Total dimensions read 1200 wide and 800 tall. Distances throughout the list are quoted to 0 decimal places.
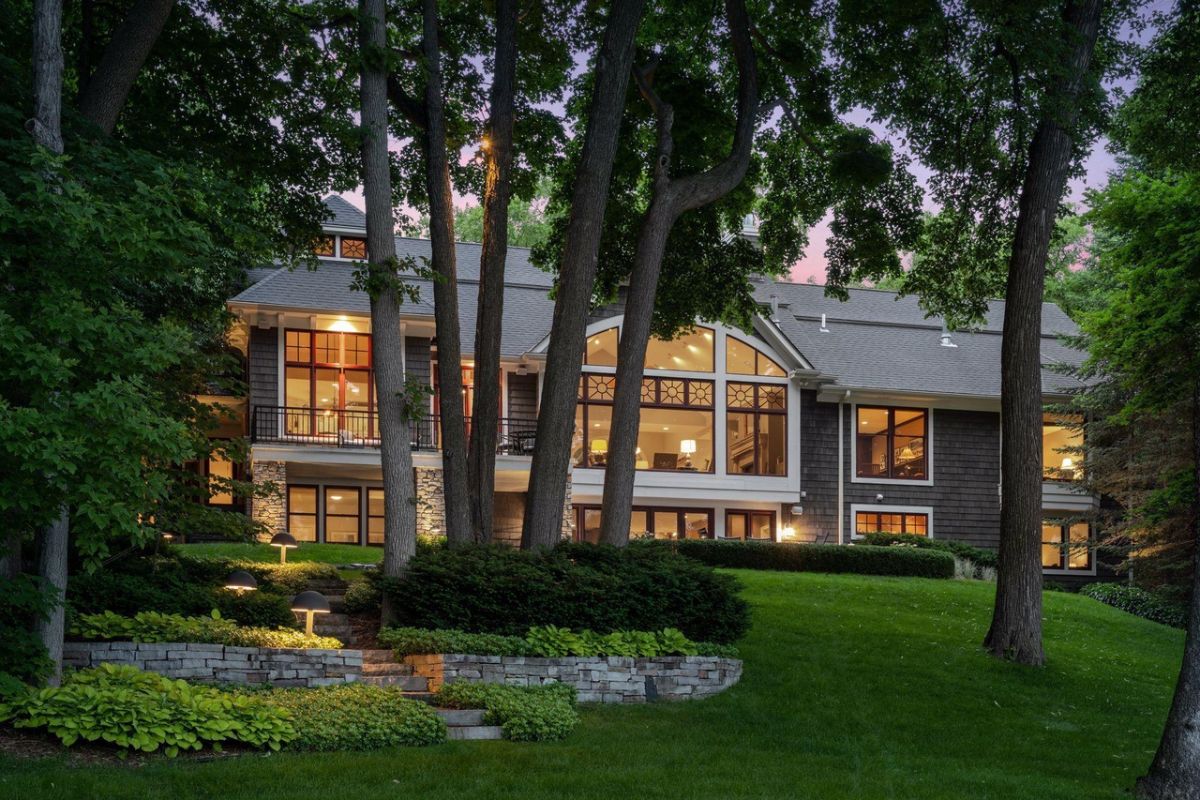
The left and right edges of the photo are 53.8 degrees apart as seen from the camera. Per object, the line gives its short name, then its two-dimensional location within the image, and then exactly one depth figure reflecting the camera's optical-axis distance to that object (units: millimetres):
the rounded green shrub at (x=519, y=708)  10297
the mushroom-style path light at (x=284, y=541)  17172
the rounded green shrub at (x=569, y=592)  12594
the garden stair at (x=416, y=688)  10281
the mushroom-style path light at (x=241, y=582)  12527
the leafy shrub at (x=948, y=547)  24953
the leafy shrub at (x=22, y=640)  9148
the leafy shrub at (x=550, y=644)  12055
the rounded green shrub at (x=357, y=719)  9469
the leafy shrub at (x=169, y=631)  11211
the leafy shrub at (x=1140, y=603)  22203
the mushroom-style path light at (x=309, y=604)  12180
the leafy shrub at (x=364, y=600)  14508
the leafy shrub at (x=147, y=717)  8734
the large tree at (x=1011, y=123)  14773
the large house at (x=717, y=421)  24734
